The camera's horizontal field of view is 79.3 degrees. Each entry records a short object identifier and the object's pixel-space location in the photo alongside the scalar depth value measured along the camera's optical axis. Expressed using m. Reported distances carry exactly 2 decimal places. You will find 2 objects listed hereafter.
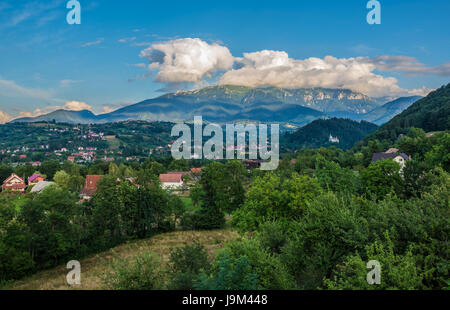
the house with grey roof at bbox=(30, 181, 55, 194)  65.30
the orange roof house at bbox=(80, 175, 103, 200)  62.01
